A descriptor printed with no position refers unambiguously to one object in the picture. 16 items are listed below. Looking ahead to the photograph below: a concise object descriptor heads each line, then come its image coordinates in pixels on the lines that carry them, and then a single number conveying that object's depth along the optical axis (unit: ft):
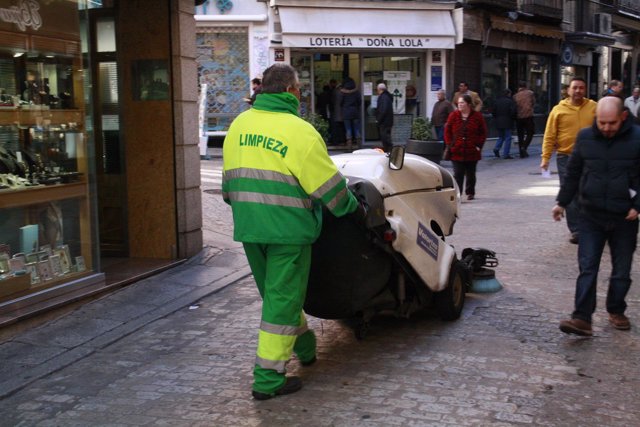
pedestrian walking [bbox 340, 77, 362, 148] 66.80
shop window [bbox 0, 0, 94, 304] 19.80
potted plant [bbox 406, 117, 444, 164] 25.45
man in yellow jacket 28.04
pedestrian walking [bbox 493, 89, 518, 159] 67.72
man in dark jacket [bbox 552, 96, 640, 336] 17.57
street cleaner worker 14.20
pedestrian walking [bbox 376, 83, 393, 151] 62.28
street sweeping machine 15.97
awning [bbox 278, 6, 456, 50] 67.46
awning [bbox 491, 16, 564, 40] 78.79
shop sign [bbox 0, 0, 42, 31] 19.53
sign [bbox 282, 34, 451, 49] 67.41
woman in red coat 38.96
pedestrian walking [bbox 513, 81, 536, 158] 69.31
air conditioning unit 101.81
